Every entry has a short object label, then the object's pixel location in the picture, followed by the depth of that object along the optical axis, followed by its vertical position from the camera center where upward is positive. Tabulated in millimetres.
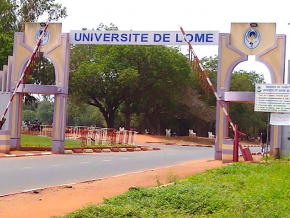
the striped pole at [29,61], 25172 +3031
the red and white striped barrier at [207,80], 23003 +2240
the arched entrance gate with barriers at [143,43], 23422 +3730
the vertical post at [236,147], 21531 -710
